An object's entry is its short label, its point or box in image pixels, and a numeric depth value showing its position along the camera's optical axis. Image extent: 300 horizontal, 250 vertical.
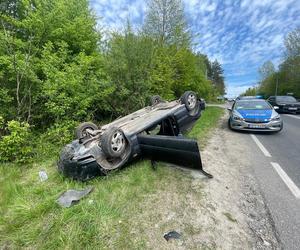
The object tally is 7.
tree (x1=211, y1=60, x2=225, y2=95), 80.94
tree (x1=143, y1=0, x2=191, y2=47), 15.59
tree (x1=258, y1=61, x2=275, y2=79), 65.35
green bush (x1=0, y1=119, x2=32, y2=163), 4.87
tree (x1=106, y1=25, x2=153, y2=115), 9.21
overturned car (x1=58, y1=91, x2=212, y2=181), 3.76
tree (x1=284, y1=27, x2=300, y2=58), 36.44
